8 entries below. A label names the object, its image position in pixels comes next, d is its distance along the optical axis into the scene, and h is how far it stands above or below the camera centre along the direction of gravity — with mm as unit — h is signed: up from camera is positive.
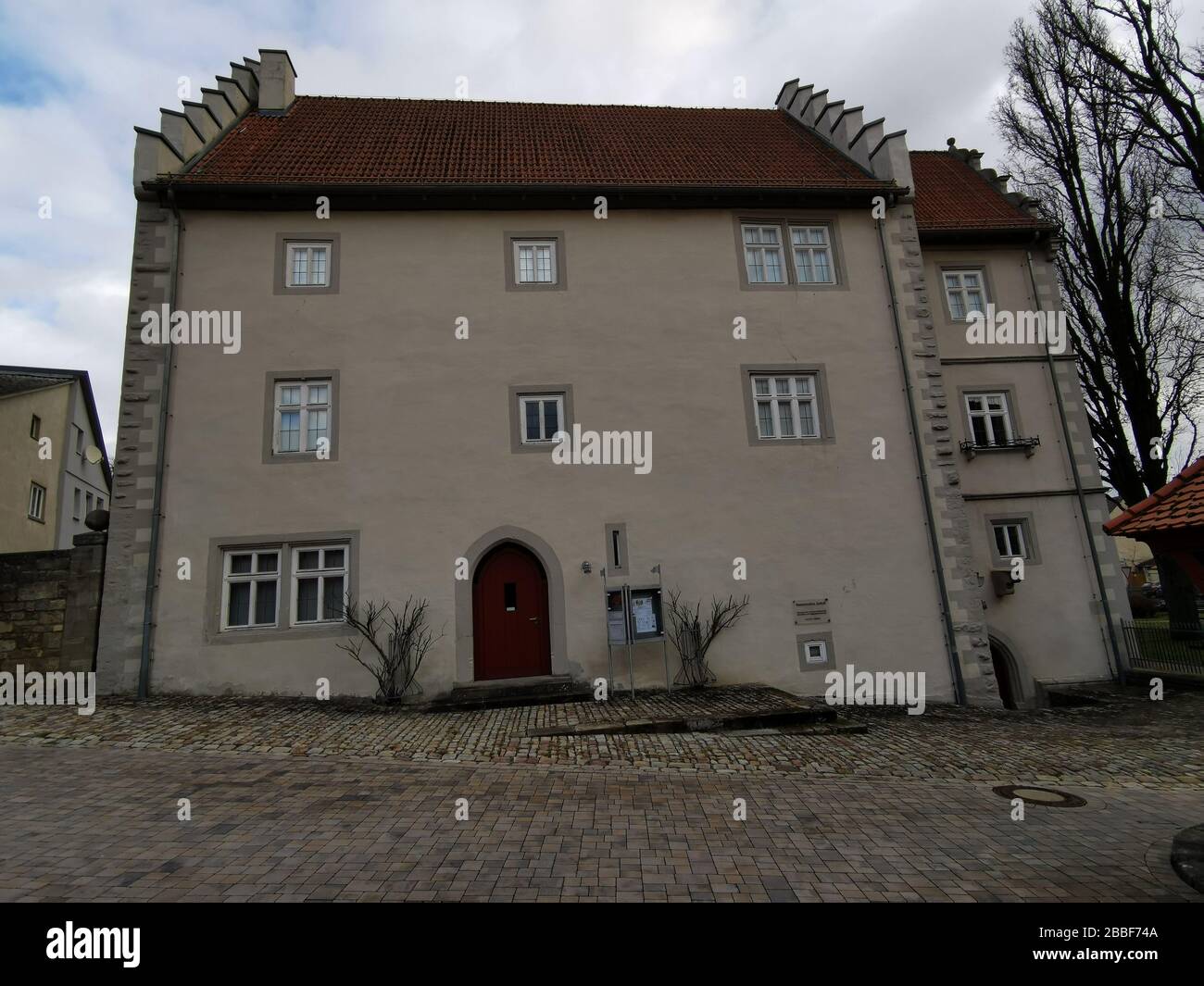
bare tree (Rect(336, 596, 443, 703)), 10633 -73
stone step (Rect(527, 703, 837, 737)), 8578 -1408
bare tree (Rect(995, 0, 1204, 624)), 16266 +8498
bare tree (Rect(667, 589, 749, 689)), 11359 -189
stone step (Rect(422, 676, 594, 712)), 10281 -1030
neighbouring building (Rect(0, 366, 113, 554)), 21516 +7441
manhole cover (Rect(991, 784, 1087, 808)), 6121 -1918
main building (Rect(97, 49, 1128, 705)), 11047 +3725
